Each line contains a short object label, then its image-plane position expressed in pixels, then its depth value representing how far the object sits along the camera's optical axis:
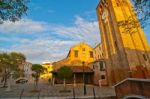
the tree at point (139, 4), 5.29
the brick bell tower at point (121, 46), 13.96
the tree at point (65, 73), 13.85
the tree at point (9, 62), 18.48
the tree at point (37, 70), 14.92
